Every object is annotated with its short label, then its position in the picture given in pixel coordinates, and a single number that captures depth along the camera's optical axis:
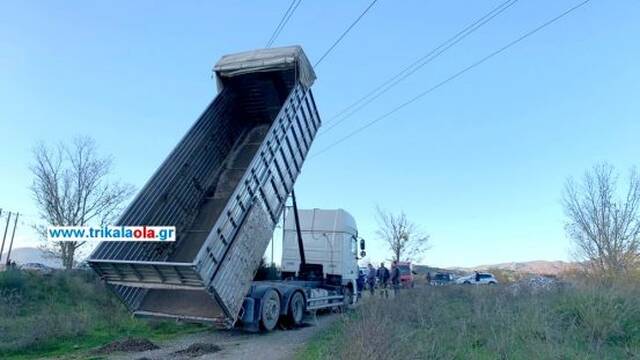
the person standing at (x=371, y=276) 21.66
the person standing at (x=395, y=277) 20.89
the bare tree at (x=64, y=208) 33.36
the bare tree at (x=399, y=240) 44.25
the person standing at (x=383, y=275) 22.77
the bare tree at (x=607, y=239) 21.50
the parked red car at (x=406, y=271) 29.55
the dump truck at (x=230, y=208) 8.56
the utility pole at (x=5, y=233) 35.78
